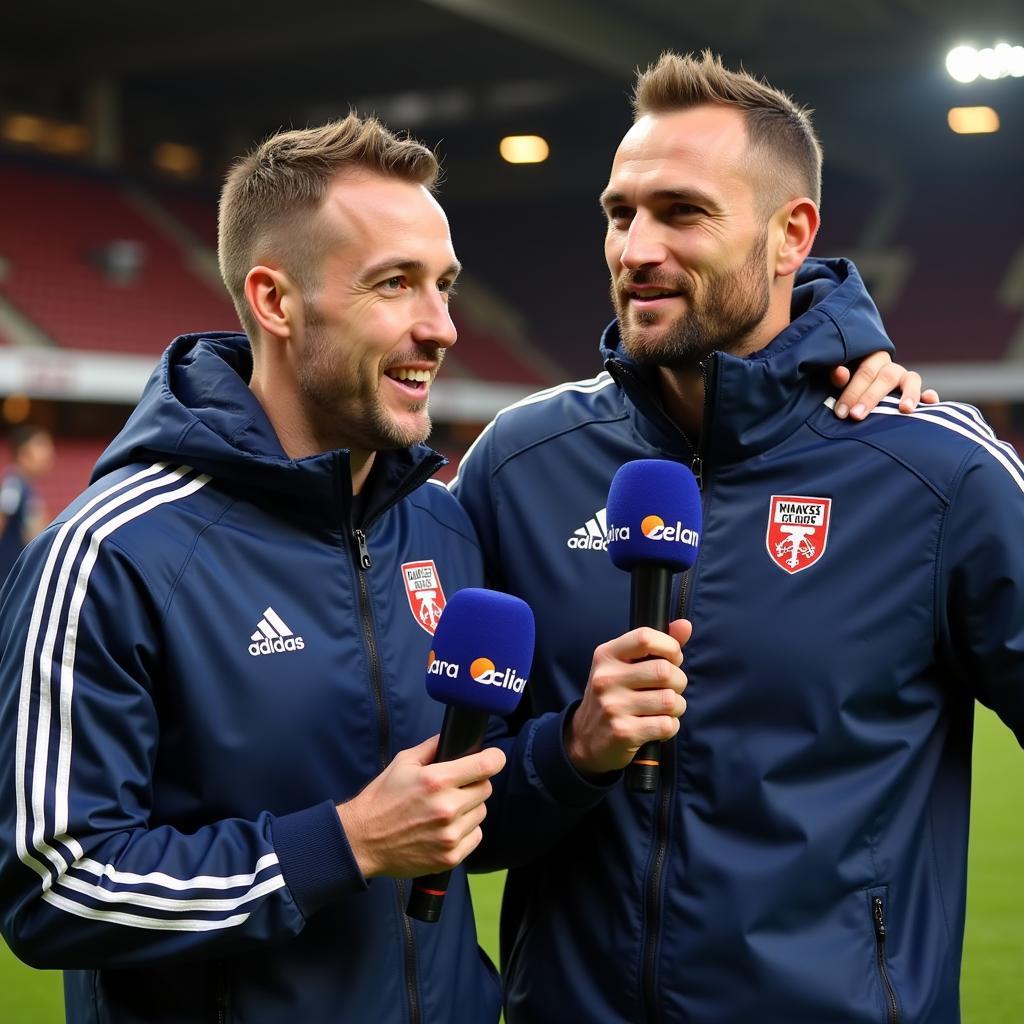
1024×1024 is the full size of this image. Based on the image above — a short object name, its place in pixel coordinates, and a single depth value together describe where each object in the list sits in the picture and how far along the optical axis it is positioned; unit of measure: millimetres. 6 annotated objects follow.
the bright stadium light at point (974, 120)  21031
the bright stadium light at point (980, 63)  16656
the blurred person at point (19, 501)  10867
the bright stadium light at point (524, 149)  23656
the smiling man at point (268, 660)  1831
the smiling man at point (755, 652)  2172
